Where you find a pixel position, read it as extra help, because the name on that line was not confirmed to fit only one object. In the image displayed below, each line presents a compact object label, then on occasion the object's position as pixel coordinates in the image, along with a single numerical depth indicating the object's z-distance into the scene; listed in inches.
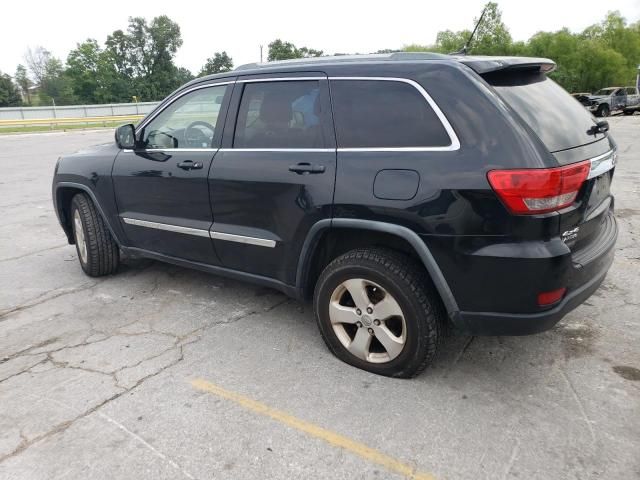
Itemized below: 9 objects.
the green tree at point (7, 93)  2687.0
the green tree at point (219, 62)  3607.3
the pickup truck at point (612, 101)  1123.9
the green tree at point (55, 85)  2981.5
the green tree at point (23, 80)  3152.1
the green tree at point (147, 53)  3293.6
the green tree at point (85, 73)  3009.4
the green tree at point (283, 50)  2940.9
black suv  100.3
